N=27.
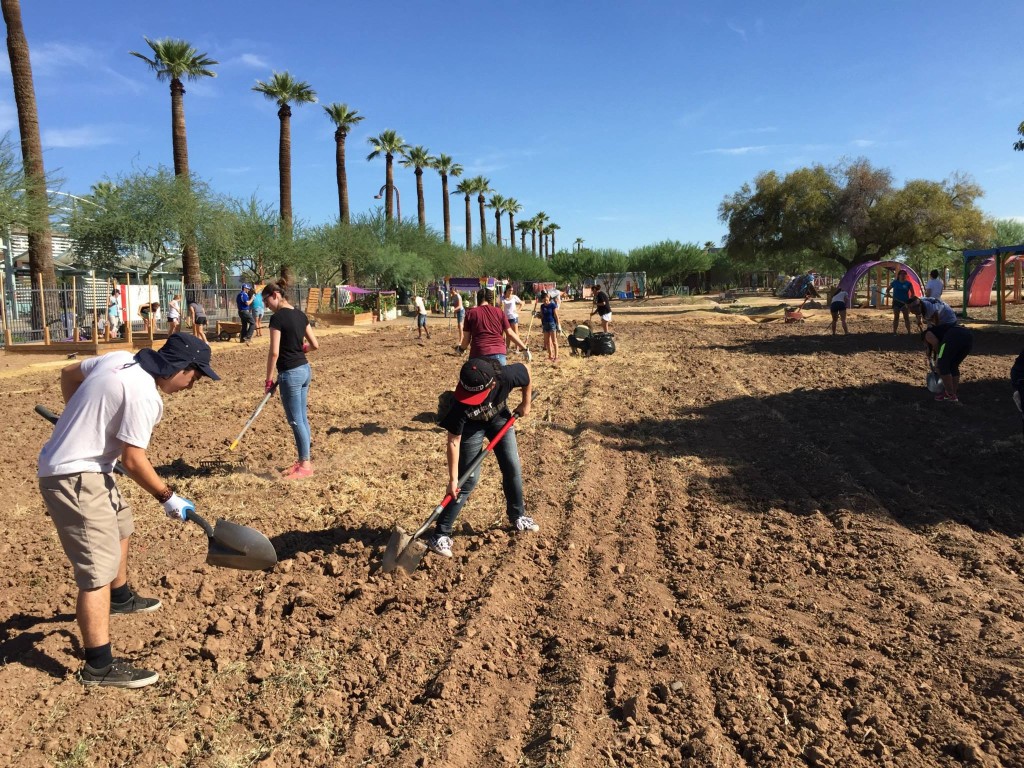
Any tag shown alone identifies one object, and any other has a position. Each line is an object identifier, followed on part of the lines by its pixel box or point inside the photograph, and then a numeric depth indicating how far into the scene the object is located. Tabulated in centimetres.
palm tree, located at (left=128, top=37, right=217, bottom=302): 2569
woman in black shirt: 616
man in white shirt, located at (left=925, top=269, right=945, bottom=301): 1501
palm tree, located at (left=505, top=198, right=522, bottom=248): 8781
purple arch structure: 2617
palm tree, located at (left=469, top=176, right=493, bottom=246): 6944
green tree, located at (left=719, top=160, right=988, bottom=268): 3269
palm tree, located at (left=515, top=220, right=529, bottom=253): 10352
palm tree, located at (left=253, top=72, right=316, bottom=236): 3169
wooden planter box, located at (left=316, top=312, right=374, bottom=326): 3039
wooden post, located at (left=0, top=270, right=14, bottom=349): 1751
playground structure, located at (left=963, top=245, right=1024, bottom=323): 2828
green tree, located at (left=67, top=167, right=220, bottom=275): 2583
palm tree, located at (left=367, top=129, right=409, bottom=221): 4756
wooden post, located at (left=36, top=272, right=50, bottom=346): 1775
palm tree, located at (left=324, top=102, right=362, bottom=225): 3744
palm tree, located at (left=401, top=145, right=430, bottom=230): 5177
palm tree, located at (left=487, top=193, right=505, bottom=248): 8250
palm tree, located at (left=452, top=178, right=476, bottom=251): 6412
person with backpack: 1568
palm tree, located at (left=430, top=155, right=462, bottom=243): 5763
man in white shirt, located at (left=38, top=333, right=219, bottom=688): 309
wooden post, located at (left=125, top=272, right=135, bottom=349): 1841
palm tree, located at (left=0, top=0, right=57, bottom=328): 1842
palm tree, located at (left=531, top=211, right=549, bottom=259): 10950
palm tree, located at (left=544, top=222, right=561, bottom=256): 11844
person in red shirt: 736
